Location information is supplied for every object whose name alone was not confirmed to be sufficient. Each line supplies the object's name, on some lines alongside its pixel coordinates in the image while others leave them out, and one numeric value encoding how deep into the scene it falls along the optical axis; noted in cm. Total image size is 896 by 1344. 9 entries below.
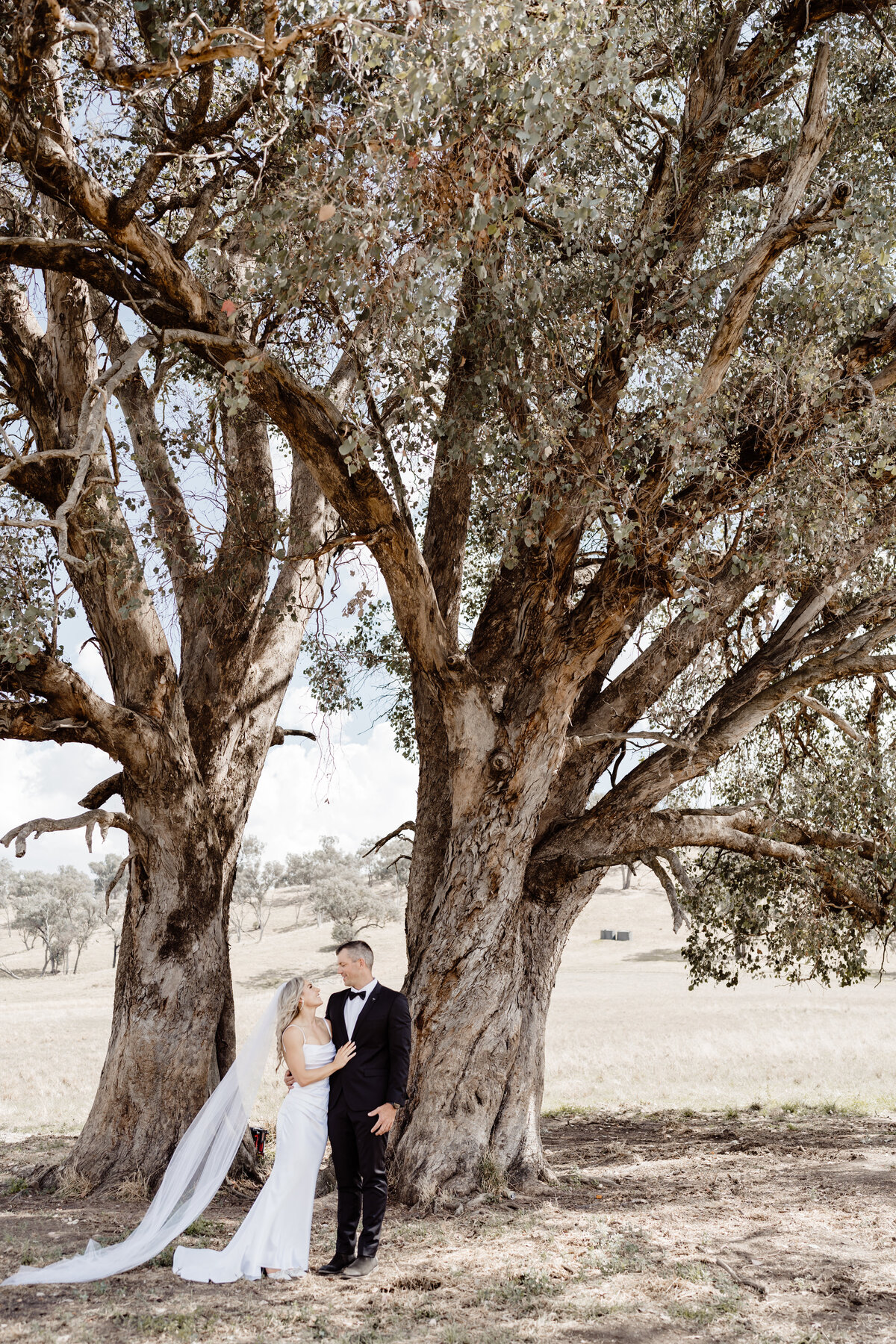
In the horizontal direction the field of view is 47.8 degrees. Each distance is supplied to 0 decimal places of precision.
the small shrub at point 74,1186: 862
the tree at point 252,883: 7925
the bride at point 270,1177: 592
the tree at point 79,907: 6544
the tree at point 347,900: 6028
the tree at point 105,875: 7838
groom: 604
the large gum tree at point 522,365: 664
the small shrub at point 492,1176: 787
